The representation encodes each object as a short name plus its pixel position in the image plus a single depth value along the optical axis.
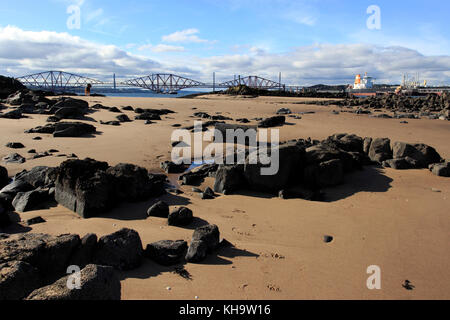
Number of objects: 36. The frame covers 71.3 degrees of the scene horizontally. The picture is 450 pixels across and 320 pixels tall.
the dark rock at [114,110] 18.95
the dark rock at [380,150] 8.53
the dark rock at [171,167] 8.45
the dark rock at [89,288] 2.40
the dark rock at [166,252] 3.74
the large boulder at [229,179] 6.78
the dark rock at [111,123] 14.65
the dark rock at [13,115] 15.59
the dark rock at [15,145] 9.98
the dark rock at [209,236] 4.02
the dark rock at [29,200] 5.59
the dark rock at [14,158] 8.58
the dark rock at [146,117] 16.64
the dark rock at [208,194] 6.42
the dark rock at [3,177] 6.97
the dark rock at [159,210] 5.33
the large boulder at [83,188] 5.32
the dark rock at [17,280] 2.61
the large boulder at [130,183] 5.94
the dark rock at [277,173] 6.69
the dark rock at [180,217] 4.95
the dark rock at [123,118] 15.95
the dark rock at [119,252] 3.56
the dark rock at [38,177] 6.57
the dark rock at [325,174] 6.89
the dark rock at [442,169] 7.21
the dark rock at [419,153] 8.00
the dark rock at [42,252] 3.16
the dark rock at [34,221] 4.93
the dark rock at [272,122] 15.05
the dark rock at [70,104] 17.58
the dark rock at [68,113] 15.76
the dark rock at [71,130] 11.69
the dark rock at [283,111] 21.09
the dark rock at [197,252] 3.81
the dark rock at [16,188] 6.22
